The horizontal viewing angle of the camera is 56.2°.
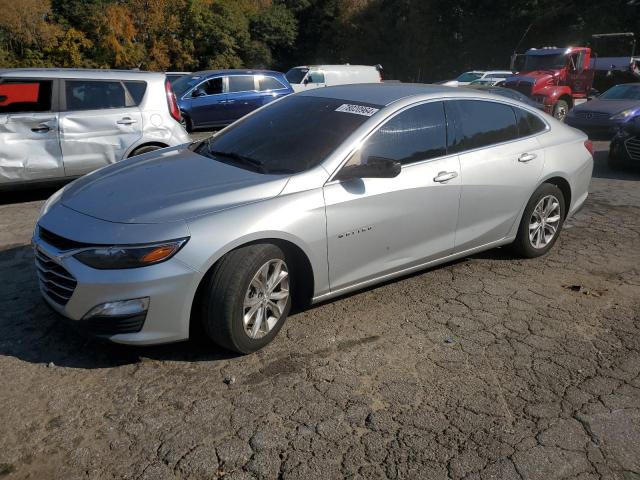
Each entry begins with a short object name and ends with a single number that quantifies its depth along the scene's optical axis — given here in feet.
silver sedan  10.90
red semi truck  59.98
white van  67.56
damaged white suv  22.68
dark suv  49.62
